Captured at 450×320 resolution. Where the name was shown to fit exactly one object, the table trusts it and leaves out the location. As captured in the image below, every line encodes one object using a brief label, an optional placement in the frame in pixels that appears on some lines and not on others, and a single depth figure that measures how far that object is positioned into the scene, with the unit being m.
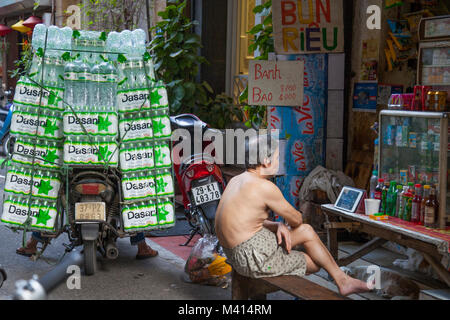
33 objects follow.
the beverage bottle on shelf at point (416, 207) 5.44
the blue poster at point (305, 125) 7.80
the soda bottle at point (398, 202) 5.70
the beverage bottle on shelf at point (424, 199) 5.38
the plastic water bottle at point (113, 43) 6.28
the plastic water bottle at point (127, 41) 6.27
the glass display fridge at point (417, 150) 5.33
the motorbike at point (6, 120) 13.09
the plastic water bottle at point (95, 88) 6.02
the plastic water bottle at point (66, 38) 6.24
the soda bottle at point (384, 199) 5.86
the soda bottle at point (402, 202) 5.62
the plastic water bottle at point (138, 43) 6.27
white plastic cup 5.81
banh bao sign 7.68
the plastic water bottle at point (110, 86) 6.05
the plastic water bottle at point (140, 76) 6.11
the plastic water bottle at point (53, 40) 6.18
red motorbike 6.65
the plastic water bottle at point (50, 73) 6.08
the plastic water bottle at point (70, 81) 5.95
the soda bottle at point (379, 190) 5.93
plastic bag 5.86
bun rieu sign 7.54
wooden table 5.00
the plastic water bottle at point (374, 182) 6.13
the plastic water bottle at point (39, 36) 6.25
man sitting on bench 4.77
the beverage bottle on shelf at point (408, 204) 5.56
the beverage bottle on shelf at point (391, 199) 5.77
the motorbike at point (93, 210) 5.96
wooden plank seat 4.38
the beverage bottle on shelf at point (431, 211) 5.30
